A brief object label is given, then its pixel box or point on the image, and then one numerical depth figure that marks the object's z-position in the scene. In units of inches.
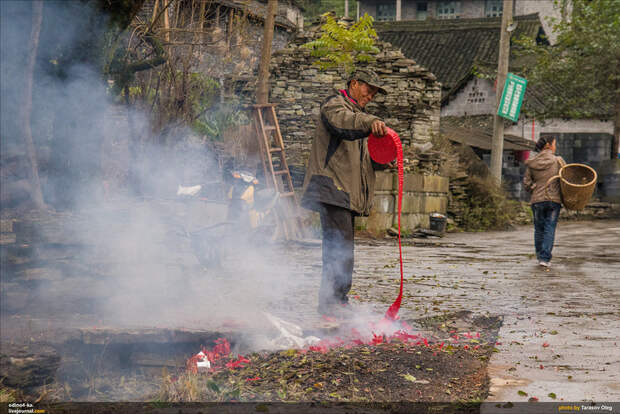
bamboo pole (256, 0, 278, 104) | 701.9
